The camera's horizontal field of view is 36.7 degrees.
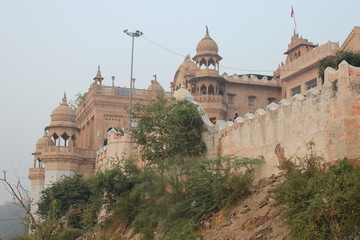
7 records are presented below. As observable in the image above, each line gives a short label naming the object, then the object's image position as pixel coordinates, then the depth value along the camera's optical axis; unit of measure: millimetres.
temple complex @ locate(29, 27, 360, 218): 14008
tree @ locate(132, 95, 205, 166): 20578
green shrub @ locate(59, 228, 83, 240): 23703
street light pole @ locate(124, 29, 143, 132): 31266
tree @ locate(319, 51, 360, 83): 20438
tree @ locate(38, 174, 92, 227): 26688
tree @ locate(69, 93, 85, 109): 42969
